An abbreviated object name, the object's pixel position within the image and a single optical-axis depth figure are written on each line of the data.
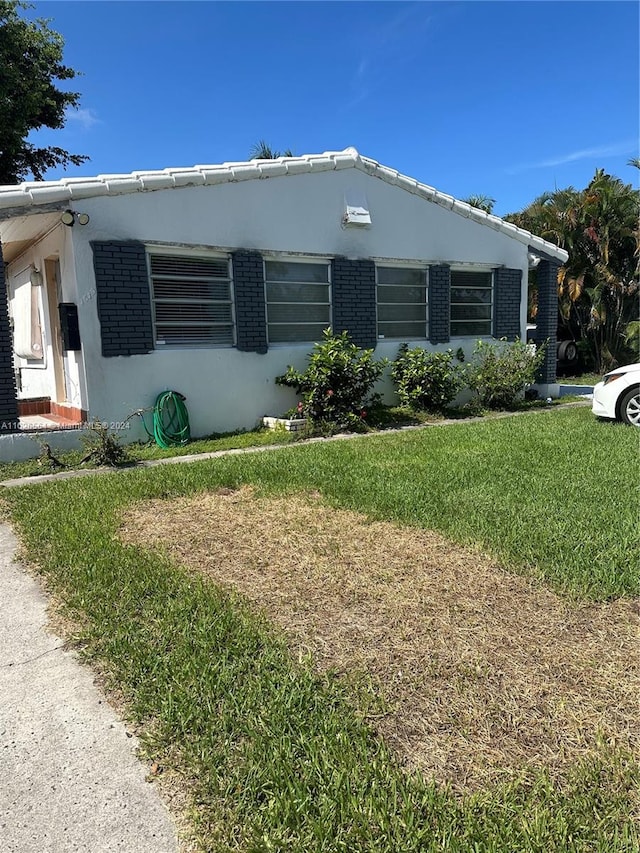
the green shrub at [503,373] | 11.09
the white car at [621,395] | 8.55
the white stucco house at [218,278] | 7.61
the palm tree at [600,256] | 18.11
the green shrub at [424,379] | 10.26
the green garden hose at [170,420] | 8.08
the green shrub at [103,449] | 6.81
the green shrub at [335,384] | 8.93
